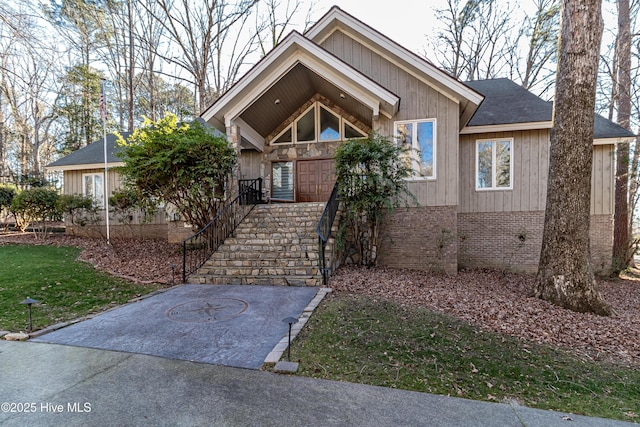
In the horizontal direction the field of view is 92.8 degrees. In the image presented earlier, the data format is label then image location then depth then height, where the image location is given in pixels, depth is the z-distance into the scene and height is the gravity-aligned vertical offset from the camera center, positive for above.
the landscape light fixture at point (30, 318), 3.87 -1.37
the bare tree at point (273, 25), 18.69 +11.08
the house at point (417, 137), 8.41 +2.10
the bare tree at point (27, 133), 20.41 +5.63
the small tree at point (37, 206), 11.76 -0.05
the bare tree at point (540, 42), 14.10 +7.90
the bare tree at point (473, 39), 16.30 +9.31
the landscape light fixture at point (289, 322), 3.23 -1.26
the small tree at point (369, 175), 7.32 +0.69
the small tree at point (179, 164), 7.71 +1.03
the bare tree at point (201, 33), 17.80 +10.28
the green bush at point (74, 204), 11.62 +0.02
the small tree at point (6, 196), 14.30 +0.42
